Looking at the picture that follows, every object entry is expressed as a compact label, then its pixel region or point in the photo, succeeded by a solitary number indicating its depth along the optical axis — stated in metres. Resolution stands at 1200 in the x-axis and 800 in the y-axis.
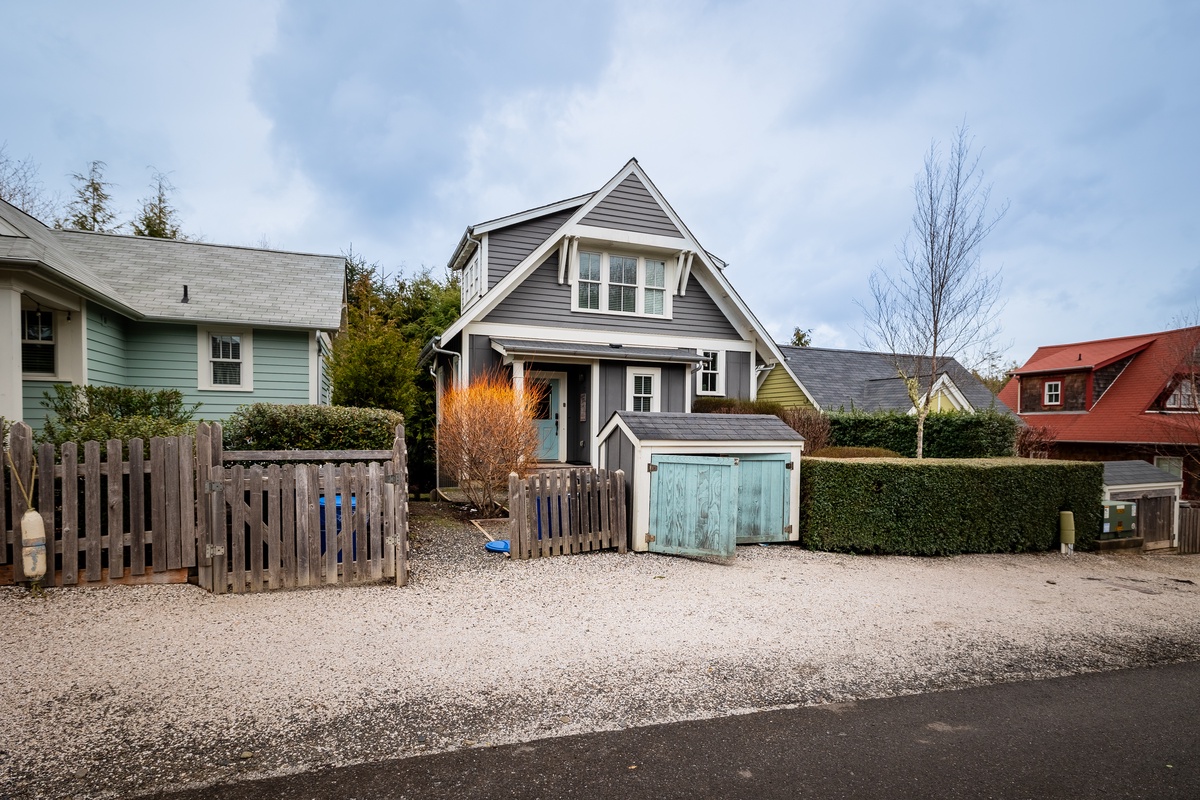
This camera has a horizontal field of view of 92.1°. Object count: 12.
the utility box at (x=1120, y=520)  11.33
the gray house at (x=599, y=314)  15.27
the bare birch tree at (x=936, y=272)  14.65
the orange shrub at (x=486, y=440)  11.12
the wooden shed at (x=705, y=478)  8.51
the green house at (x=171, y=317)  11.14
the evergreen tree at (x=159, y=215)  27.44
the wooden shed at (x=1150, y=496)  11.90
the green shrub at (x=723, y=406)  16.73
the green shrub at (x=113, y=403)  10.16
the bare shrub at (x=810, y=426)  17.31
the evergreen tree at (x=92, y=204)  26.27
